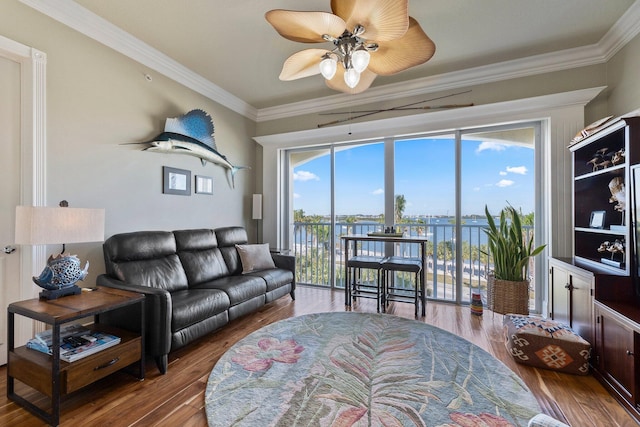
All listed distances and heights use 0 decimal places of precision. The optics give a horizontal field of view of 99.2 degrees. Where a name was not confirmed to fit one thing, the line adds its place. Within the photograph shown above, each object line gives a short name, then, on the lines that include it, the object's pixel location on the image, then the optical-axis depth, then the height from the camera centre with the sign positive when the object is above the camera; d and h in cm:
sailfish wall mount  309 +93
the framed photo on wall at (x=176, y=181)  320 +40
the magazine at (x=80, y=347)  161 -83
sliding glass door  342 +27
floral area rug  155 -115
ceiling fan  166 +122
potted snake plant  293 -63
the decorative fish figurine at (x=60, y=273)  178 -40
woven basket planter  292 -91
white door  203 +26
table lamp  163 -13
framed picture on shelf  241 -6
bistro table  314 -34
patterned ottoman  200 -102
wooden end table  150 -88
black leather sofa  202 -71
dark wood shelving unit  171 -44
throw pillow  349 -58
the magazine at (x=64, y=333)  170 -80
